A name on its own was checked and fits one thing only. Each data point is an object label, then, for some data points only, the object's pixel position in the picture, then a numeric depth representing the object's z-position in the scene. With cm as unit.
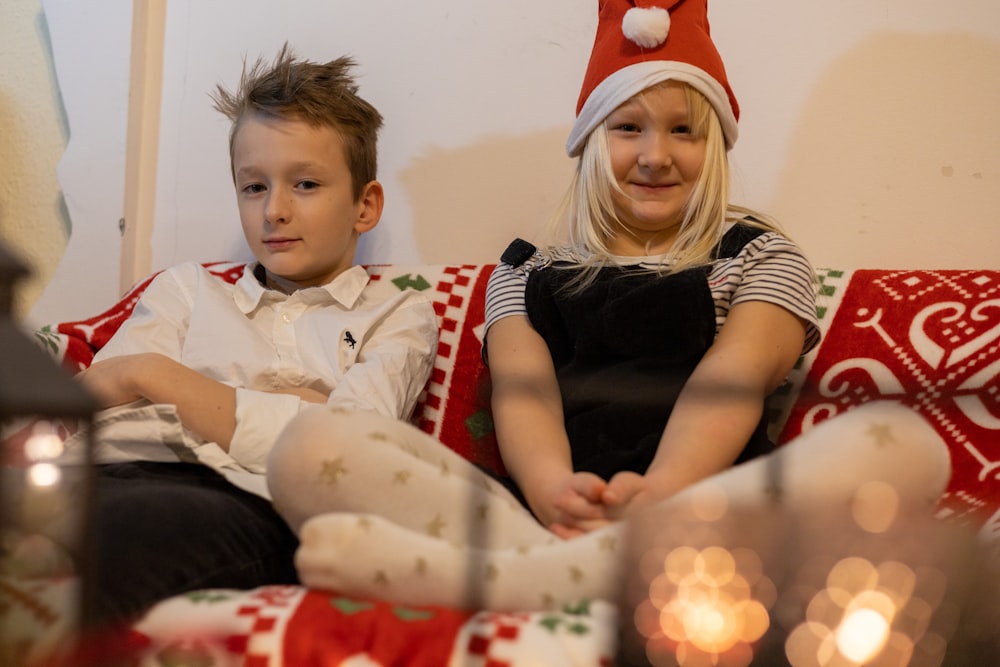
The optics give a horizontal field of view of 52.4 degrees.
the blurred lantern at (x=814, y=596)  56
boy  84
